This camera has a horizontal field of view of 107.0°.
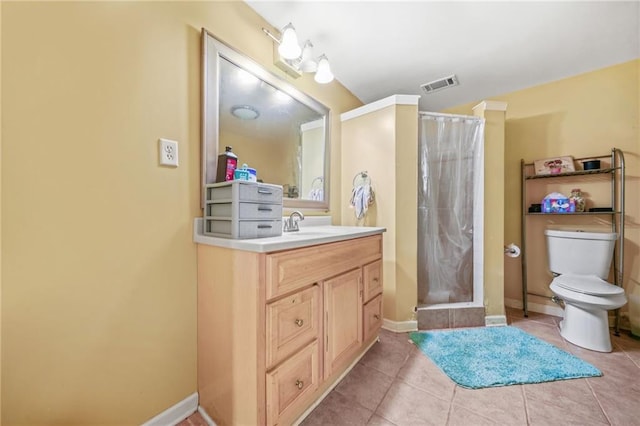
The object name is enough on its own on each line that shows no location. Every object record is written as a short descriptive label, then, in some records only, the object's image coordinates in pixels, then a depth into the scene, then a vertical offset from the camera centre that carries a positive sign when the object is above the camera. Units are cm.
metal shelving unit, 184 +8
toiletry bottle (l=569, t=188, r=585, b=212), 201 +9
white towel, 200 +11
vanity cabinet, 88 -50
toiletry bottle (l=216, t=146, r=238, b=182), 116 +23
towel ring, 210 +31
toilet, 159 -52
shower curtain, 207 +8
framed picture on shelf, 207 +41
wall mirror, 119 +55
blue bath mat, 134 -94
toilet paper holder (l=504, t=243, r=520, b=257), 207 -34
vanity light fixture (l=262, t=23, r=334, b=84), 140 +102
